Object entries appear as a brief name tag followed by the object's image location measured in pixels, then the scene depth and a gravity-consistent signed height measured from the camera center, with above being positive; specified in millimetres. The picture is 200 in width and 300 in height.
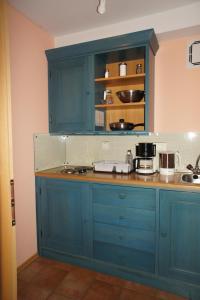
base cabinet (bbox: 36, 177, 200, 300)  1698 -835
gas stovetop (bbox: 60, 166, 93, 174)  2212 -338
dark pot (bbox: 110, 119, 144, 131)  2139 +139
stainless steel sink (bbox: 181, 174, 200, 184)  1820 -362
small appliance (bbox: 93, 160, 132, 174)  2109 -287
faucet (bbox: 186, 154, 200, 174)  1961 -285
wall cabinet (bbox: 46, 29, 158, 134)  2010 +619
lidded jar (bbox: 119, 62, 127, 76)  2143 +720
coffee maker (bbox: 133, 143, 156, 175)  2084 -195
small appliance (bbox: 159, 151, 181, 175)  2004 -229
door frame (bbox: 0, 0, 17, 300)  1149 -198
